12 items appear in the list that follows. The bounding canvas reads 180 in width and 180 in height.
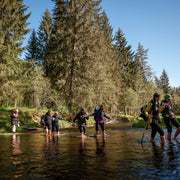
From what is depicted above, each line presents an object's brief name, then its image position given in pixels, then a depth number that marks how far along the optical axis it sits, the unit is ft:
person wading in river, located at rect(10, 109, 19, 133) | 57.82
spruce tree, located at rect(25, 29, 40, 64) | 133.08
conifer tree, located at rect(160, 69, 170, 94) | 234.58
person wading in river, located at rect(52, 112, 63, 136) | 50.16
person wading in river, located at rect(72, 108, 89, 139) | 41.72
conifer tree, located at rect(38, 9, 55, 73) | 129.08
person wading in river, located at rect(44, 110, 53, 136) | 49.06
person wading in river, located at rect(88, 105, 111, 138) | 41.68
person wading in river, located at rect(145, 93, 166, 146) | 27.45
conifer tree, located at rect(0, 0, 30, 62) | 71.62
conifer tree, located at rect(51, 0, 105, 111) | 80.69
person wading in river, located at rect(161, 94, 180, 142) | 29.86
